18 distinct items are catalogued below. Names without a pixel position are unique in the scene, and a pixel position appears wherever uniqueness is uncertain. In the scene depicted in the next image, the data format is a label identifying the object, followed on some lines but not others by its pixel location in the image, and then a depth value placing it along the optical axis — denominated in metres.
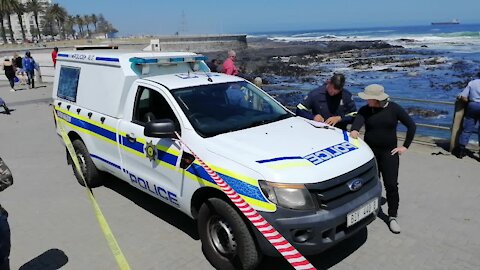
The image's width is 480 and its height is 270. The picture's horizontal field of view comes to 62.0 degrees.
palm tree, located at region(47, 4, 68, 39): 98.47
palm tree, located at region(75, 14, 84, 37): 127.19
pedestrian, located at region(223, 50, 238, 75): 9.37
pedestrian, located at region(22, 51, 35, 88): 18.50
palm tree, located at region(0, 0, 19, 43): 69.88
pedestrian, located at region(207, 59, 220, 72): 10.32
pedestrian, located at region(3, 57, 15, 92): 18.00
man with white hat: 4.37
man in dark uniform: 5.53
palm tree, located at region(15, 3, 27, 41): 72.57
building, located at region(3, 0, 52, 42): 176.73
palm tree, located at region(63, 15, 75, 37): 119.05
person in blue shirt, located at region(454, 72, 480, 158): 6.73
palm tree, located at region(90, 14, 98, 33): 139.25
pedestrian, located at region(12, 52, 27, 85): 20.64
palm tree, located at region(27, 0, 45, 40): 85.25
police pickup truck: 3.36
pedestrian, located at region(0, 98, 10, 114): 12.71
